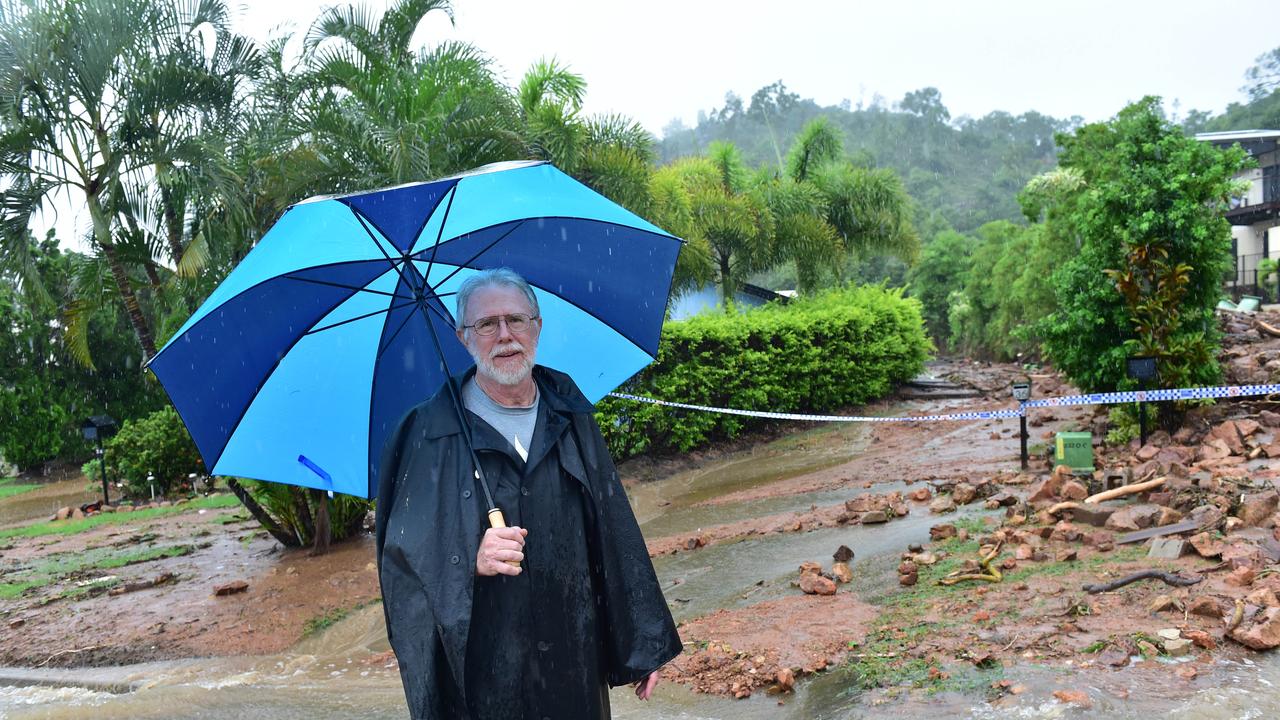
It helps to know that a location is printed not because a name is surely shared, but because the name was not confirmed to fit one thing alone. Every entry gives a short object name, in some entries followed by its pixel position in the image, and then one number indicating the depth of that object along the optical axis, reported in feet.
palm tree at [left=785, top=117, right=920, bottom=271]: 87.97
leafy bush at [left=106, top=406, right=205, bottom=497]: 54.80
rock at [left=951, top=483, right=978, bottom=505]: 26.89
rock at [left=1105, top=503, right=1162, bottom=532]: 20.93
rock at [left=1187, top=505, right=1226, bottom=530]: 19.77
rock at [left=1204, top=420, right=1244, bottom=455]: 28.45
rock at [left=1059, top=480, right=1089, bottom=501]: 24.50
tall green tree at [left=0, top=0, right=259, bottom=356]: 30.14
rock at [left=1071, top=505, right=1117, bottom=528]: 21.74
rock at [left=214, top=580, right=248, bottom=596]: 26.96
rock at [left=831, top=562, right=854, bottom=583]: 20.68
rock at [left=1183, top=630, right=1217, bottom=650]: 14.20
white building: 101.60
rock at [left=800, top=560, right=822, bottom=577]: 20.86
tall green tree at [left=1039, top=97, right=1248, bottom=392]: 32.63
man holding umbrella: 7.92
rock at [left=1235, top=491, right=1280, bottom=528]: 19.62
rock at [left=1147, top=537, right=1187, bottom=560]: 18.44
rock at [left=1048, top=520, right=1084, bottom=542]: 20.89
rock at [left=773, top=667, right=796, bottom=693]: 15.01
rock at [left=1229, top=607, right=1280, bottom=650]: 13.91
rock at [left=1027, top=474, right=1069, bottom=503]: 24.85
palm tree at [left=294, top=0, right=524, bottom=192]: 38.65
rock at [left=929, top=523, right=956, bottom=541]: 22.80
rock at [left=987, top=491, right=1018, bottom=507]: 25.34
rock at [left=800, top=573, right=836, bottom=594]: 19.85
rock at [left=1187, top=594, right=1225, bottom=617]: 15.06
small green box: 28.35
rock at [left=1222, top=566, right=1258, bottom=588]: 16.33
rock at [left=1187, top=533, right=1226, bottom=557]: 17.89
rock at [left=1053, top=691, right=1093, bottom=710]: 12.83
